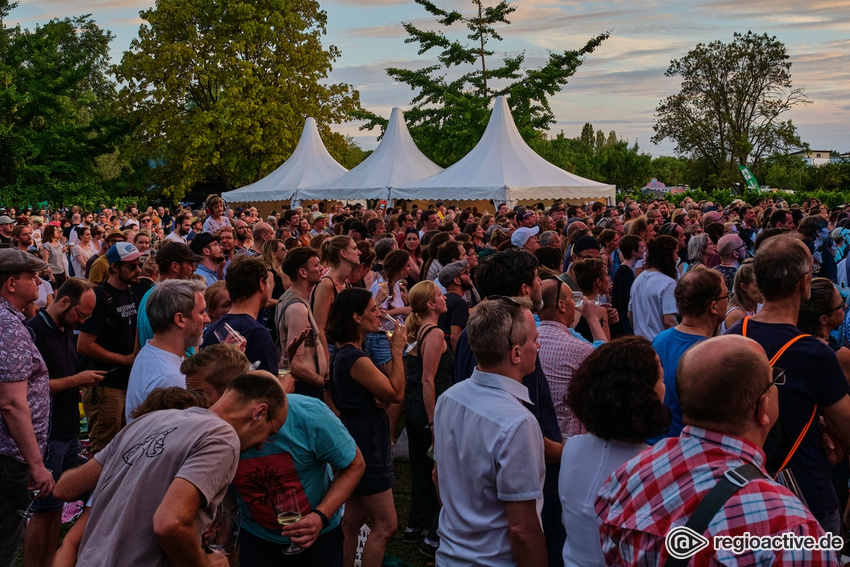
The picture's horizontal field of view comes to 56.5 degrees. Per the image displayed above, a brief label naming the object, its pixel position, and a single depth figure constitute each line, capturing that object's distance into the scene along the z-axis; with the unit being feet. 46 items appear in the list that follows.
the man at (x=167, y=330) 12.02
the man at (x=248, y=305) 14.05
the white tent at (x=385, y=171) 73.77
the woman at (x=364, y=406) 13.62
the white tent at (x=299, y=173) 84.43
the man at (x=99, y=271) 25.65
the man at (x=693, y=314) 12.76
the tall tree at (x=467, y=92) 111.65
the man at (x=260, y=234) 28.78
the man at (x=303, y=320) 15.84
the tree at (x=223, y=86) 118.52
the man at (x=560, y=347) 12.03
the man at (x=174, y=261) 18.33
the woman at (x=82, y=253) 39.52
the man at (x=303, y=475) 9.86
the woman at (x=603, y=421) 8.25
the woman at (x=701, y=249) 25.99
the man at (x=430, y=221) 38.24
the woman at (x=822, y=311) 12.91
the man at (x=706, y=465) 6.03
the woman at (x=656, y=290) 20.02
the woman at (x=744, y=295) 15.64
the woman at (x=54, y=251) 38.93
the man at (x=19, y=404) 12.57
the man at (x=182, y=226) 35.17
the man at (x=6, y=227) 39.11
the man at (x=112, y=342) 17.84
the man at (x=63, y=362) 15.20
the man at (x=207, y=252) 24.07
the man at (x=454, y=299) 18.12
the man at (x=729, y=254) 22.71
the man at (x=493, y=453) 8.89
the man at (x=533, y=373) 10.44
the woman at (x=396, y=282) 22.31
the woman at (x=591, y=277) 16.53
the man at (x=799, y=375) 10.22
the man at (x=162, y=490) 7.50
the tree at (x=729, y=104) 184.85
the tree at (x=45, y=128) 121.90
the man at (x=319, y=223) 43.21
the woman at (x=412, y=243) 30.28
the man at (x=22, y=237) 34.58
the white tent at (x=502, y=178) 65.41
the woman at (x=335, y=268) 18.88
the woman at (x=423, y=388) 16.24
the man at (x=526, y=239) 27.35
